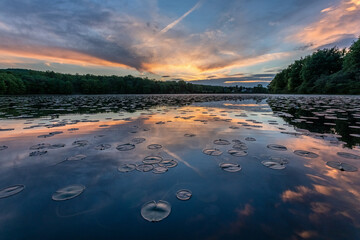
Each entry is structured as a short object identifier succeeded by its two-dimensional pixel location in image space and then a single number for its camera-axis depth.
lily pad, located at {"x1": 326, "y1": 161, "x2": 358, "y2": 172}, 2.06
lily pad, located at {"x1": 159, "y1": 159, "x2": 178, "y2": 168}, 2.27
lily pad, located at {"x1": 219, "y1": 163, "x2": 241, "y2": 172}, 2.12
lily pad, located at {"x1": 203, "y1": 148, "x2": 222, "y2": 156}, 2.68
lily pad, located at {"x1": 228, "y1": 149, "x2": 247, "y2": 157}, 2.61
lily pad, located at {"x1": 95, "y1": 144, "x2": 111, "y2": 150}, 3.00
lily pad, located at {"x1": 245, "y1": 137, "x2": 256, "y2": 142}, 3.41
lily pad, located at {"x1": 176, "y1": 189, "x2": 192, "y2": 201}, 1.56
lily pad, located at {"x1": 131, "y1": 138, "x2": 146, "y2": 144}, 3.38
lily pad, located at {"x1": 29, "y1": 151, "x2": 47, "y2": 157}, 2.65
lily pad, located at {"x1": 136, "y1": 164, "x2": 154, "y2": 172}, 2.13
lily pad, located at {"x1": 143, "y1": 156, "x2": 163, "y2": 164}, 2.37
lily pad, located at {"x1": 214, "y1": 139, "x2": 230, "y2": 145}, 3.24
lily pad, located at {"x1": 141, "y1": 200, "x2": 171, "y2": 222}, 1.31
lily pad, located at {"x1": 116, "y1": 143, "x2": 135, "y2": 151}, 2.96
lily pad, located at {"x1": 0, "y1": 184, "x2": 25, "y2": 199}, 1.62
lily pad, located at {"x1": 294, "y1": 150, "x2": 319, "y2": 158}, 2.51
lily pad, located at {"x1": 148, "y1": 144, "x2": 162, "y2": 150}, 3.04
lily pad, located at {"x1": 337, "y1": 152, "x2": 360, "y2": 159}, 2.44
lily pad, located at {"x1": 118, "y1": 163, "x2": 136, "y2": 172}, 2.14
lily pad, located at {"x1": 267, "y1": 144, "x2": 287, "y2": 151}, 2.86
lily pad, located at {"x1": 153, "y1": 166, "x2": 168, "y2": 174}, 2.10
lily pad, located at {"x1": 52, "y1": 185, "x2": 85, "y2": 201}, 1.59
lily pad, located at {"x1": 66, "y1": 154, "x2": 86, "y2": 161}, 2.51
